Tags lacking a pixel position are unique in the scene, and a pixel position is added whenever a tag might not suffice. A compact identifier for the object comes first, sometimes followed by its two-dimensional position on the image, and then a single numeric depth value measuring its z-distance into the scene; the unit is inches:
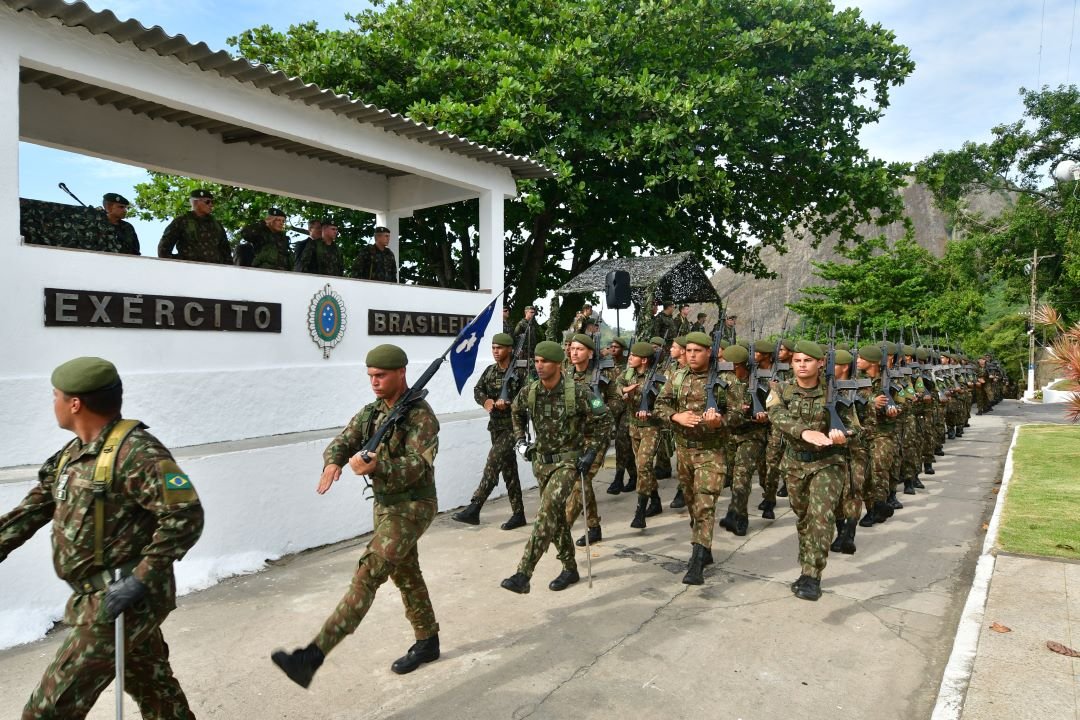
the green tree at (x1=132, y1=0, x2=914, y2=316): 559.2
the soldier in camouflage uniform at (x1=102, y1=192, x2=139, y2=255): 295.1
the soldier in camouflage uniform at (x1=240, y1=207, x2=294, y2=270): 343.9
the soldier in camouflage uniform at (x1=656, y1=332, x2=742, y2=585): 222.4
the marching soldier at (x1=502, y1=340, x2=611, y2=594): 206.2
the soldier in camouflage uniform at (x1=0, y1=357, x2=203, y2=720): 99.6
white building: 208.1
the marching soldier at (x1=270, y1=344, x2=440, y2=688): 142.0
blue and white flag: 204.2
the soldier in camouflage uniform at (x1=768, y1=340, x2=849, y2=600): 203.0
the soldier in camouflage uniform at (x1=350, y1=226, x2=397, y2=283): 377.1
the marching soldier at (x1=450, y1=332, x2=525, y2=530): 291.4
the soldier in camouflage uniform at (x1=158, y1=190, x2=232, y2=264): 311.7
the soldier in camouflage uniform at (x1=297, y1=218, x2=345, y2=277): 352.8
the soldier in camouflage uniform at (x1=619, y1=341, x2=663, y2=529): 291.3
